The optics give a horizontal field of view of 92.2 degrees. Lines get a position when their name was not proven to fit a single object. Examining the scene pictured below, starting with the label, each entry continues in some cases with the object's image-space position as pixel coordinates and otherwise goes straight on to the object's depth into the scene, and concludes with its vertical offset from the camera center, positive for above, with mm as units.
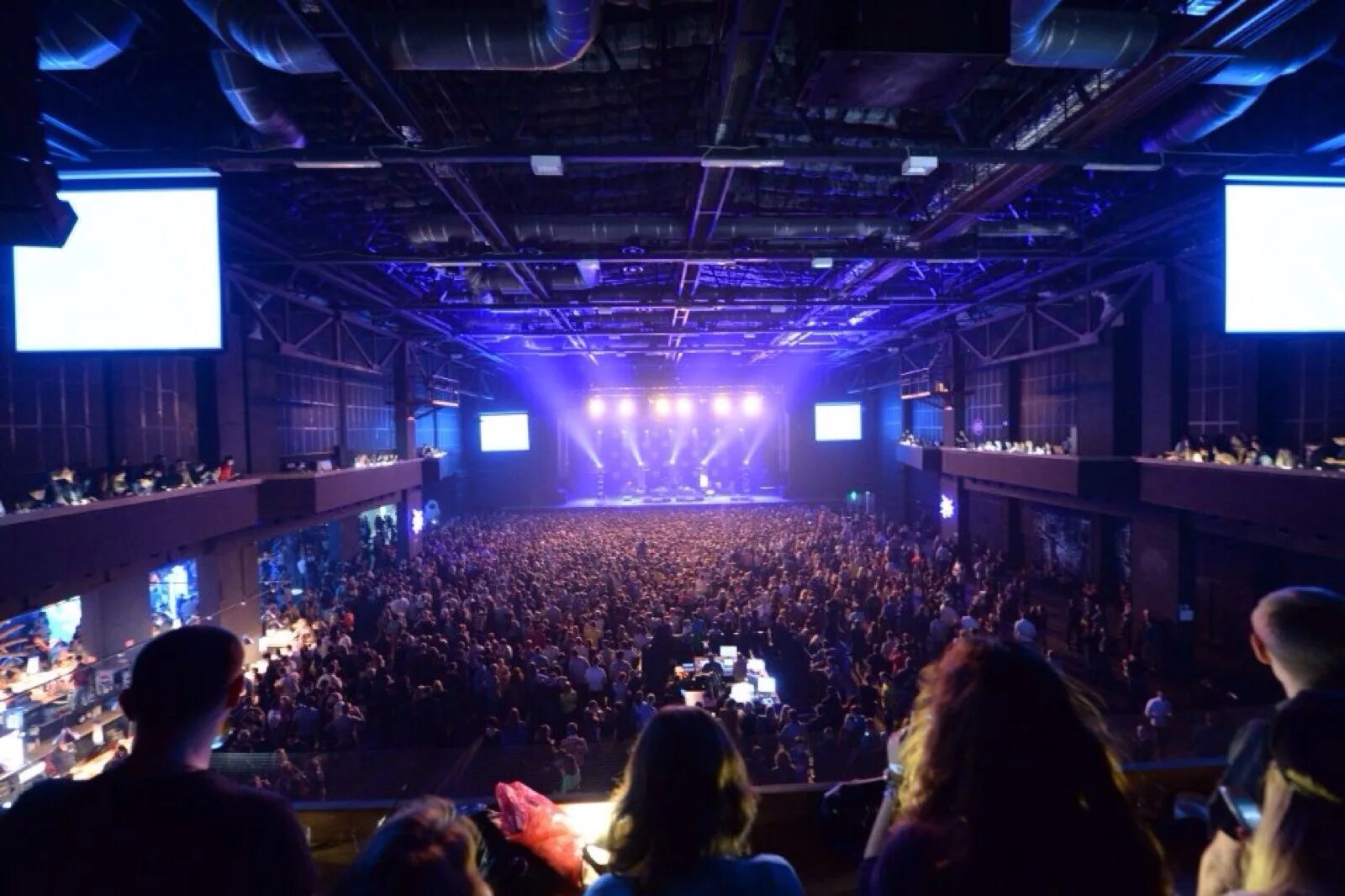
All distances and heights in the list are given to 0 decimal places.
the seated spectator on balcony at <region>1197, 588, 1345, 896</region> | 1611 -639
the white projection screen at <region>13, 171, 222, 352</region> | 4062 +1086
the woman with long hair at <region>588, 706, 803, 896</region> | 1352 -855
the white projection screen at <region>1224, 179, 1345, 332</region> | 4418 +1155
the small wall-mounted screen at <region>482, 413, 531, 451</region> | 27766 +120
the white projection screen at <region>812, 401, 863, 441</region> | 28312 +320
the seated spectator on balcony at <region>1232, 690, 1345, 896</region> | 1385 -846
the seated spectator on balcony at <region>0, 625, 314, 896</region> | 1292 -796
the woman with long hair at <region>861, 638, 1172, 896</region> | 1128 -697
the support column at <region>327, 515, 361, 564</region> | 16219 -2619
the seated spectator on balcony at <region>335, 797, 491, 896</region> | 1196 -819
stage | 28328 -3286
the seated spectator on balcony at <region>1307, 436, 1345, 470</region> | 6918 -397
